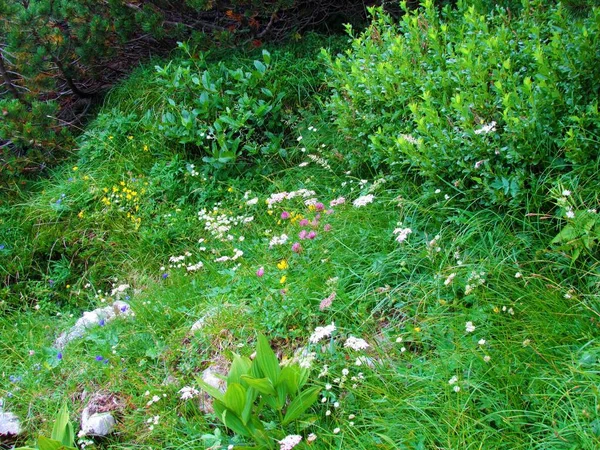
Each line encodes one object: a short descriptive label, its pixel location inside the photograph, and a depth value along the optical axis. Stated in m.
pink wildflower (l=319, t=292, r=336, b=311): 2.97
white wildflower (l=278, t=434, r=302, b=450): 2.45
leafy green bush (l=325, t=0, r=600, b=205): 3.04
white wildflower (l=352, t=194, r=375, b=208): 3.32
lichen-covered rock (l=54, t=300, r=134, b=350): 3.95
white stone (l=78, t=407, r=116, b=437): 3.16
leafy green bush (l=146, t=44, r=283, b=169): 4.96
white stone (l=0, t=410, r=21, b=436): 3.49
